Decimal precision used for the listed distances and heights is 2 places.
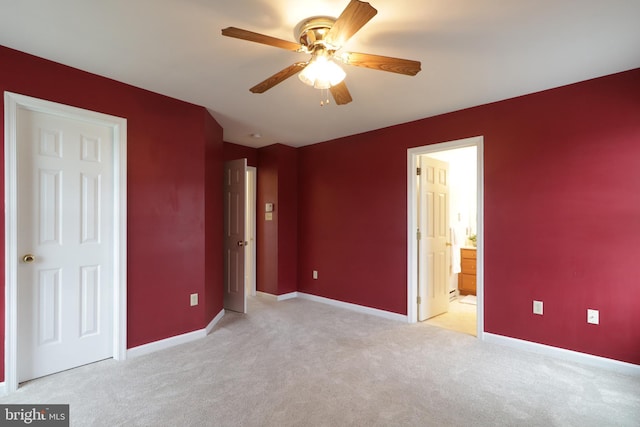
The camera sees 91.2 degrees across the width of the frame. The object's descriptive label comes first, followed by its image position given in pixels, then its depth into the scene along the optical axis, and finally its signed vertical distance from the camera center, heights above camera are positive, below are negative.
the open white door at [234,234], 4.19 -0.27
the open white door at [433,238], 3.83 -0.30
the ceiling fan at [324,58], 1.75 +0.92
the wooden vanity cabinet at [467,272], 5.06 -0.94
